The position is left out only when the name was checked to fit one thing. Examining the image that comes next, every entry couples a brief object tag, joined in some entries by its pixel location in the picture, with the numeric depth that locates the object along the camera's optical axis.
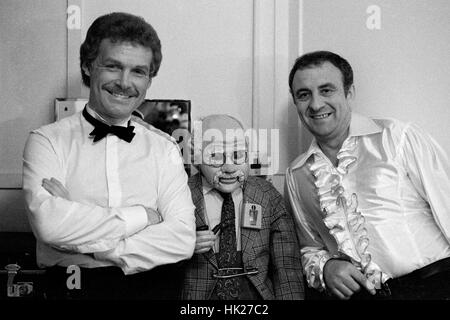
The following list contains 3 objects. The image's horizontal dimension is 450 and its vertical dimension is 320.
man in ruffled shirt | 1.31
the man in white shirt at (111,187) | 1.08
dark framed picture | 1.69
